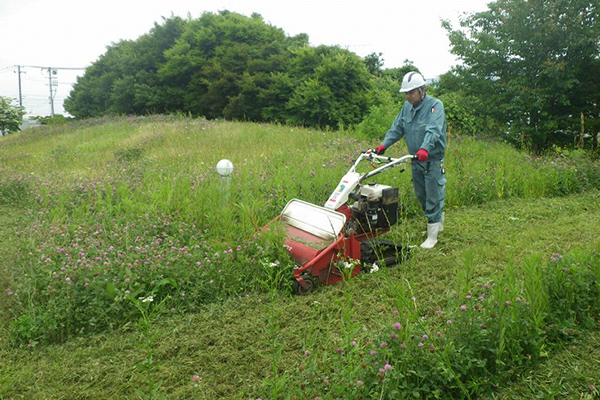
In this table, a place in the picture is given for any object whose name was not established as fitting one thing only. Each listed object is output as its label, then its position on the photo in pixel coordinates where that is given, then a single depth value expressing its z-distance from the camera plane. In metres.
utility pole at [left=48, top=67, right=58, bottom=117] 49.92
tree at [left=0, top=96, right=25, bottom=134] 27.73
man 4.57
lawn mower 3.91
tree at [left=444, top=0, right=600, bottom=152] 8.87
